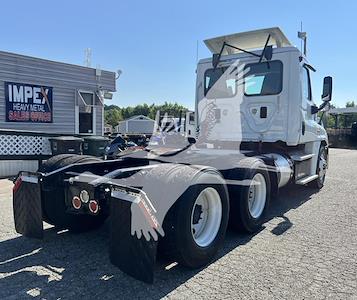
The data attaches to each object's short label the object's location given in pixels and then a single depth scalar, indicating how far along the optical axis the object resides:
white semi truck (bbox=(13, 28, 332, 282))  3.31
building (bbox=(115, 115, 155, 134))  49.78
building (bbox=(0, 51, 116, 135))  12.00
